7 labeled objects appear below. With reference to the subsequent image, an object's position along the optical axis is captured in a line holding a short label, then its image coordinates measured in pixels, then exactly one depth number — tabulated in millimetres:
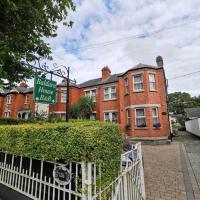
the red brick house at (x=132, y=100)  16656
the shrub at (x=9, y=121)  9353
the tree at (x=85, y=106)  20827
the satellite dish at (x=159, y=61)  18620
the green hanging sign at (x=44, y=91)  5348
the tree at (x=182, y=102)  56312
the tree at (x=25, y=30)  6453
